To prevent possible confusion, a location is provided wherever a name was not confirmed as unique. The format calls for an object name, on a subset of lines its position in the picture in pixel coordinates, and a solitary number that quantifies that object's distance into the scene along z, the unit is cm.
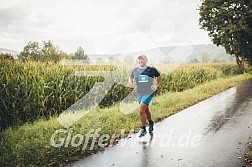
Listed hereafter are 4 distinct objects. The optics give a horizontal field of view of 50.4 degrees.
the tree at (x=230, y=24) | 3221
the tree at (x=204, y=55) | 15658
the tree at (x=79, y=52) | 5017
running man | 677
